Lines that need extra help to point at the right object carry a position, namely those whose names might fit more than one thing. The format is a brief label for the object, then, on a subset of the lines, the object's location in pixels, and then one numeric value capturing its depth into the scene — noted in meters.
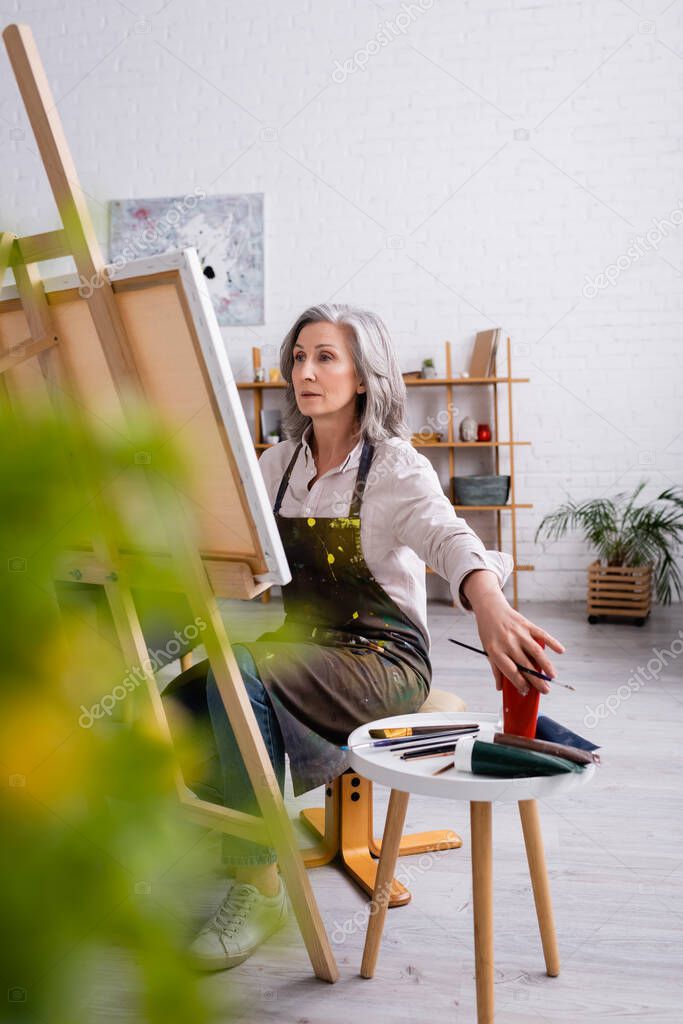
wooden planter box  4.37
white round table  1.10
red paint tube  1.21
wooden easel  0.59
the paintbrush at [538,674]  1.16
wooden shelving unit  4.81
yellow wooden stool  1.82
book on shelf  4.77
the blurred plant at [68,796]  0.32
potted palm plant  4.39
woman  1.49
